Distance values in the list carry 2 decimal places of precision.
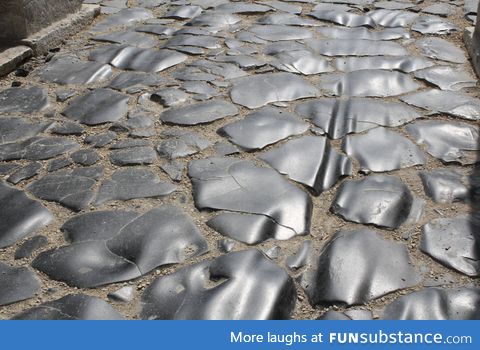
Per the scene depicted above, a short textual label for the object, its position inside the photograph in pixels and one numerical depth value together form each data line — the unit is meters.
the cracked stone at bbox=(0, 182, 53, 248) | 2.44
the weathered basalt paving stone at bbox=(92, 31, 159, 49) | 4.37
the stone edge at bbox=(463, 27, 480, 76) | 3.85
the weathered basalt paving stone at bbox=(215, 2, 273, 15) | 4.99
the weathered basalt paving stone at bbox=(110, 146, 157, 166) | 2.92
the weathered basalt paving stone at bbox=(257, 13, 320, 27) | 4.68
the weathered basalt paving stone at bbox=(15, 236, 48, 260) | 2.32
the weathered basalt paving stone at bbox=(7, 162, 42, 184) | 2.81
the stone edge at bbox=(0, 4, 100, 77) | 4.02
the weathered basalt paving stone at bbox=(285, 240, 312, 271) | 2.25
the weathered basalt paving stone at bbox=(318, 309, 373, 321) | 2.00
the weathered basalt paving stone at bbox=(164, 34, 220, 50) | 4.33
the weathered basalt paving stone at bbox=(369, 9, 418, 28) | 4.69
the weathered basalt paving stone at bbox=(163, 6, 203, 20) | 4.98
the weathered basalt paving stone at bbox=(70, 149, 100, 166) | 2.94
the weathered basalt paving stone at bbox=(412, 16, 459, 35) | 4.52
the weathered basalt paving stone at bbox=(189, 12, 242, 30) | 4.74
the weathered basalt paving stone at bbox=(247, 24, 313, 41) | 4.42
